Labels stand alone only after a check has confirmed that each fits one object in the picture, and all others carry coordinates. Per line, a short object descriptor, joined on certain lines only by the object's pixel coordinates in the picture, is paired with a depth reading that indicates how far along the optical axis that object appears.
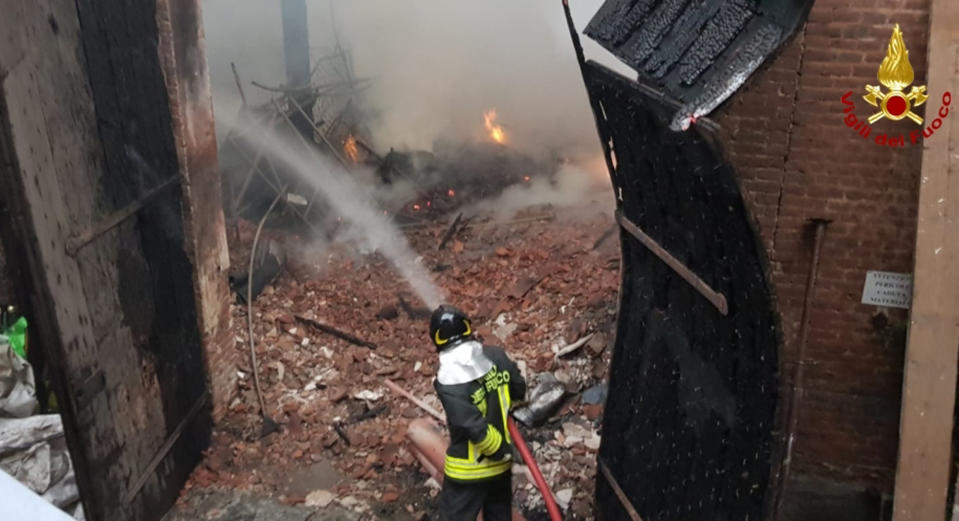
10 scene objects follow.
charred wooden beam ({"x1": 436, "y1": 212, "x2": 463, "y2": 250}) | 10.76
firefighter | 4.69
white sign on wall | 5.00
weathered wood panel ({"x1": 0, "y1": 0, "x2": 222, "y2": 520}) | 4.18
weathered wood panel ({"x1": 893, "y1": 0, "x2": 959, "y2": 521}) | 3.23
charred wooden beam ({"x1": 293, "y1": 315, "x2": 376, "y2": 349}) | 8.45
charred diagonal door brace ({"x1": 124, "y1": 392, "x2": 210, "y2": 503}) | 5.29
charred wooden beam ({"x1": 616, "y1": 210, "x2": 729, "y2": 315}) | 3.11
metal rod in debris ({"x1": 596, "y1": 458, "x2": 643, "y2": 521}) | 4.29
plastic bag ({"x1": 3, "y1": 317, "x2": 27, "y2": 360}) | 5.66
